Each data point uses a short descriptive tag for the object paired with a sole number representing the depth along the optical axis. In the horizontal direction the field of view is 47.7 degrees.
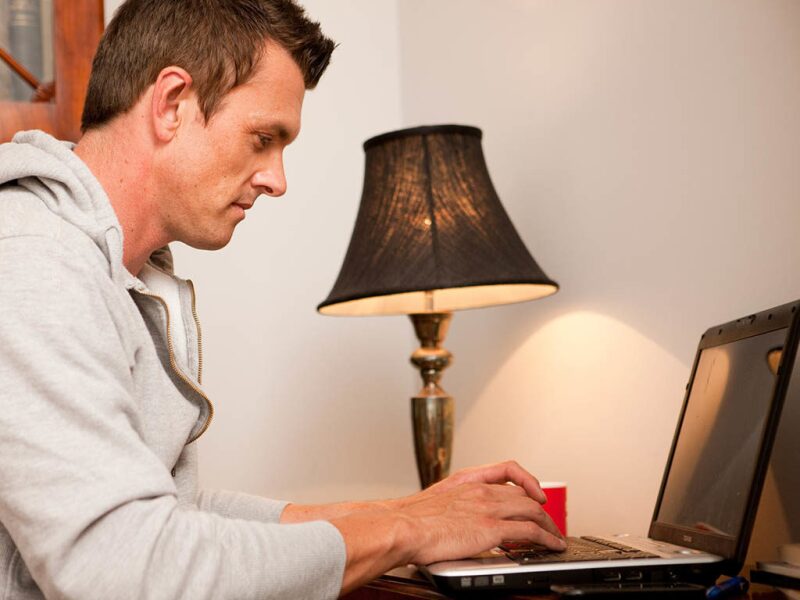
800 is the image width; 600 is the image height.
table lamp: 1.45
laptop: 0.84
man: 0.75
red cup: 1.31
